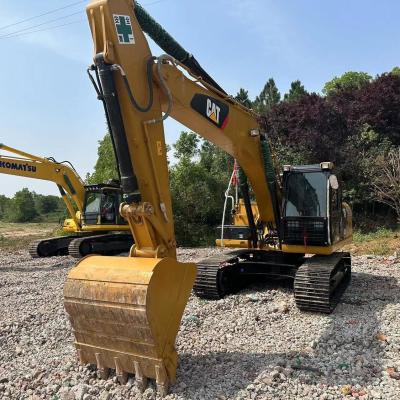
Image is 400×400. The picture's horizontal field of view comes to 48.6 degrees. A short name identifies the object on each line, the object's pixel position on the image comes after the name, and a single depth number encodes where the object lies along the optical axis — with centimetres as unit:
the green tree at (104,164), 2373
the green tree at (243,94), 3548
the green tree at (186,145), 2468
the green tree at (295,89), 3774
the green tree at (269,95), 4134
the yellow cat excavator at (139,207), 385
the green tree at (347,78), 4041
